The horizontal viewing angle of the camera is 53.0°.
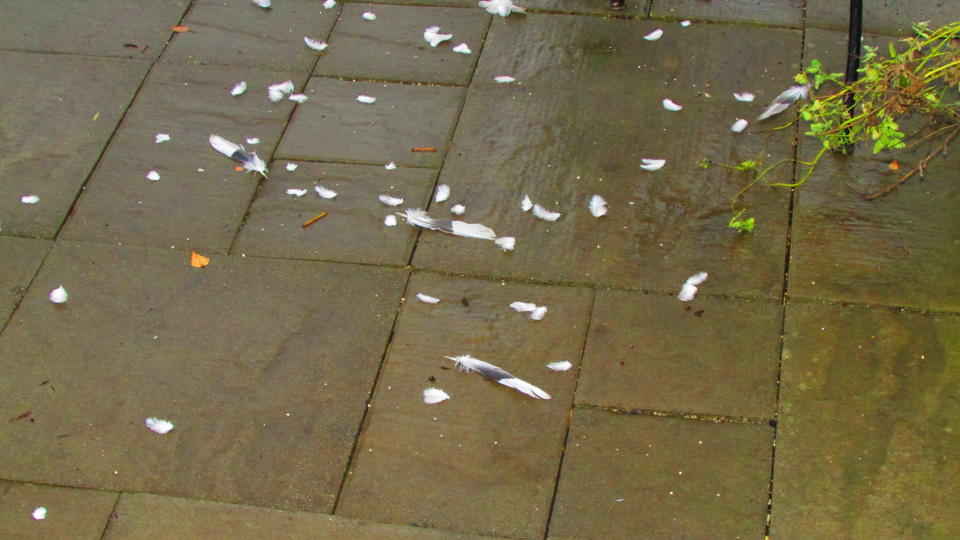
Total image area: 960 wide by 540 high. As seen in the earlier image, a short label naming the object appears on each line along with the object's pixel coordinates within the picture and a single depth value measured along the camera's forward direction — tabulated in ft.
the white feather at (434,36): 16.28
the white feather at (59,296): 12.81
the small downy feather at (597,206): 13.21
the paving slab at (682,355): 11.21
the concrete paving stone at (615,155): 12.69
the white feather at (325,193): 13.84
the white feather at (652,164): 13.76
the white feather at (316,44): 16.38
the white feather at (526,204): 13.38
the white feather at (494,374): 11.37
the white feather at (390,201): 13.65
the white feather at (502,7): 16.62
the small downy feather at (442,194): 13.64
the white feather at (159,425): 11.38
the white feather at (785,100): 14.21
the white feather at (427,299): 12.42
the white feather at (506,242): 12.92
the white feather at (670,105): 14.64
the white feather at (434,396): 11.42
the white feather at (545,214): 13.23
